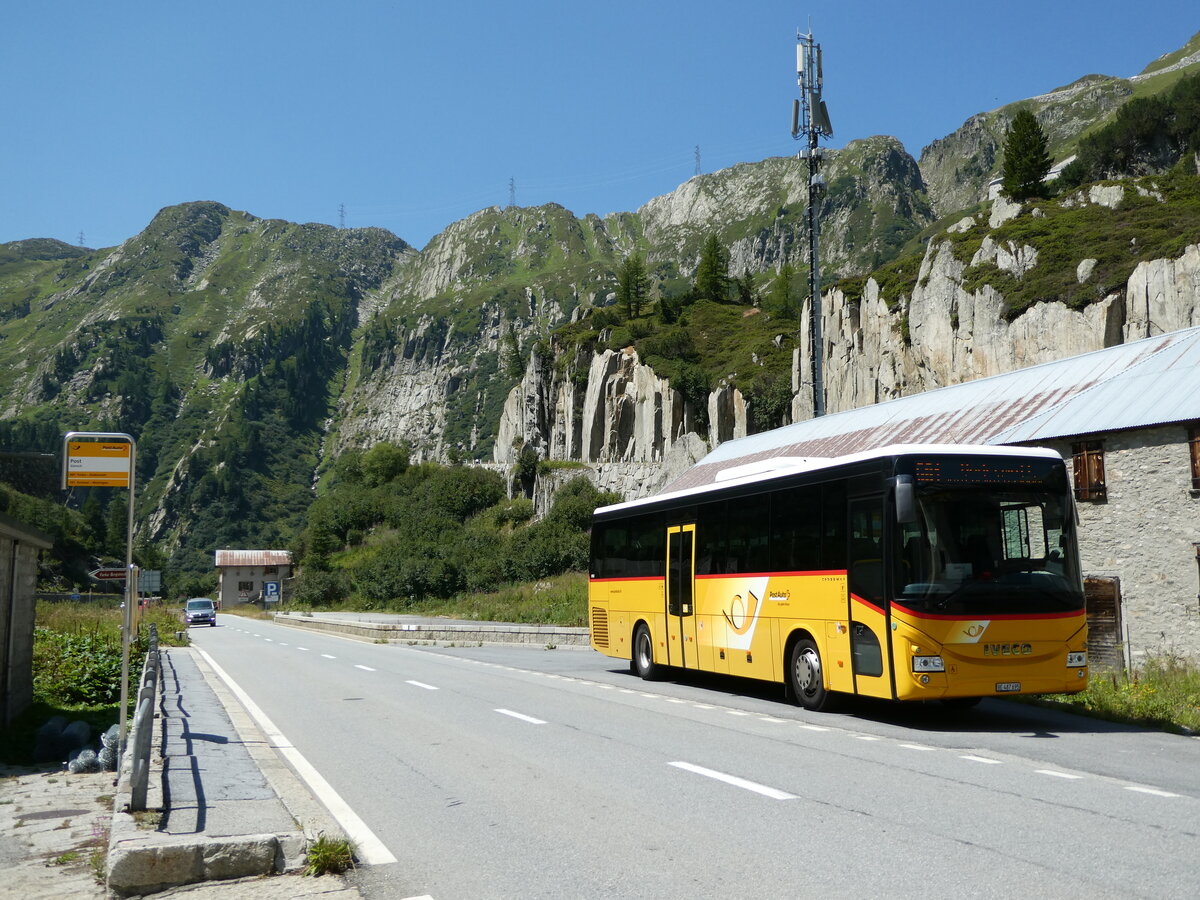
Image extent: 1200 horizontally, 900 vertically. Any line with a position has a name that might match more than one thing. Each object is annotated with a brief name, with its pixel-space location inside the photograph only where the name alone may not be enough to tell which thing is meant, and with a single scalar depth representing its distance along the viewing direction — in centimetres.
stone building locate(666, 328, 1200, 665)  1916
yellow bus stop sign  866
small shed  11588
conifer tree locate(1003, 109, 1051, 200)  7538
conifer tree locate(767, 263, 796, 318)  11794
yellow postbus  1129
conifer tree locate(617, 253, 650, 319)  12075
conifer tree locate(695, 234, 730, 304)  12288
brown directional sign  2256
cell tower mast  4406
